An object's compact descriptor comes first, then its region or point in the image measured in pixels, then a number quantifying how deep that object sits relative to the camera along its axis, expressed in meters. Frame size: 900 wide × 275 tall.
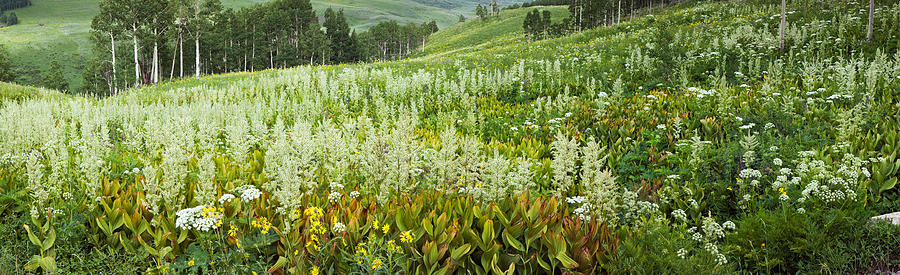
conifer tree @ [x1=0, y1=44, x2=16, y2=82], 57.06
